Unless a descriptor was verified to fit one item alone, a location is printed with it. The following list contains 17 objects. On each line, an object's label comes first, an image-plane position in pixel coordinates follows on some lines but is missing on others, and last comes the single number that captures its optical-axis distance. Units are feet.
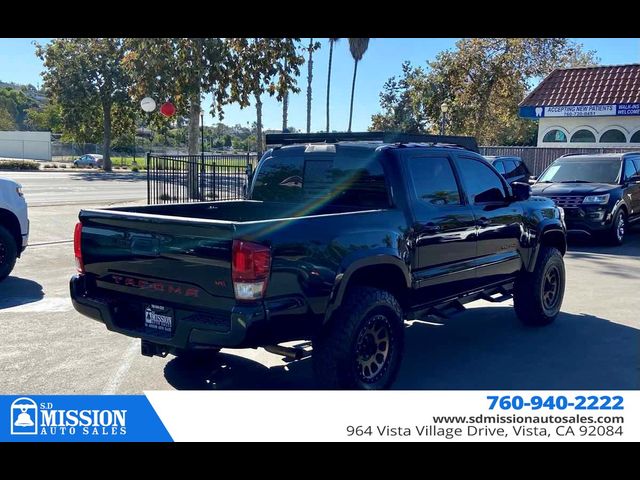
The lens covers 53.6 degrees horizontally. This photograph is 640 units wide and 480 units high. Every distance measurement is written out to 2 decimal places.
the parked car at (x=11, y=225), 27.66
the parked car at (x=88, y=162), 165.17
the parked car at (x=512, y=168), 50.55
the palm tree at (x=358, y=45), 120.24
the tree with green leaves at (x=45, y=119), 255.17
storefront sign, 73.92
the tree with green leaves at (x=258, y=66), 74.23
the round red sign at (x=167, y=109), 66.87
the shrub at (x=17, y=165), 136.76
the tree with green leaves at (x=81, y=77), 137.28
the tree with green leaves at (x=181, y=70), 71.72
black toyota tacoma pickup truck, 13.35
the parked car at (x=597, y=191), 41.09
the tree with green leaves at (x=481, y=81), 113.80
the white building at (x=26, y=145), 188.34
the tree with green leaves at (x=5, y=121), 233.17
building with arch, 75.41
